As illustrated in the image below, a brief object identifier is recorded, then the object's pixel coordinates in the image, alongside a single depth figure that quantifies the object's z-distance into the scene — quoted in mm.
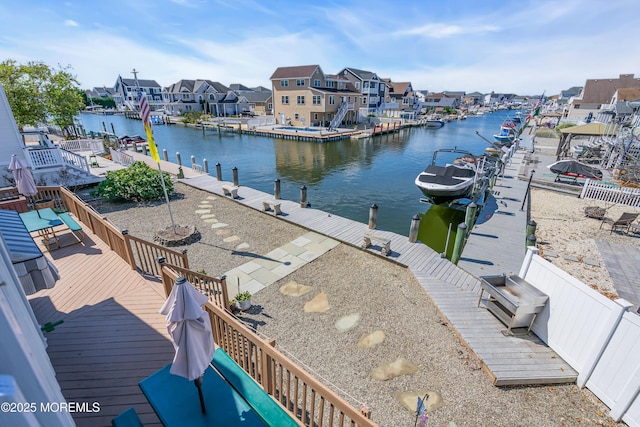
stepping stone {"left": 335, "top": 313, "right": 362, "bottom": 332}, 7418
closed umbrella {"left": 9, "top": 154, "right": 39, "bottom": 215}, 9055
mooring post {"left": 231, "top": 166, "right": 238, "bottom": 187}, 18259
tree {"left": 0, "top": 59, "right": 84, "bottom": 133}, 21641
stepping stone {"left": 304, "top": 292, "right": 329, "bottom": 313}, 8078
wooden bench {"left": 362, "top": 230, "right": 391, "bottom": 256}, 10605
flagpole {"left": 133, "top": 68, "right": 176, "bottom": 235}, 9605
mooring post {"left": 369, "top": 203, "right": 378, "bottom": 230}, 12578
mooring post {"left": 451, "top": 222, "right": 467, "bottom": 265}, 10648
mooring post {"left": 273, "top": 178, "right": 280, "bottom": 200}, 16453
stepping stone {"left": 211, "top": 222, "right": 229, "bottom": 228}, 13312
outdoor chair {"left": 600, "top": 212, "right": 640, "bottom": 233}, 12629
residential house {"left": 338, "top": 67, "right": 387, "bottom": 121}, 67438
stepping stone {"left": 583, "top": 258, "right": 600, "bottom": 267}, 10906
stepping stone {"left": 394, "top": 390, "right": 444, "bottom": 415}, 5496
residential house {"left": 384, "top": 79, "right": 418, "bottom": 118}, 79500
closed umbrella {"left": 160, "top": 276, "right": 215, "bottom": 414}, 3537
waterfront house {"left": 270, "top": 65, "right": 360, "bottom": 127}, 49312
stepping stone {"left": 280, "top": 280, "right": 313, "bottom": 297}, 8820
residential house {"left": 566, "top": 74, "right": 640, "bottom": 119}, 59969
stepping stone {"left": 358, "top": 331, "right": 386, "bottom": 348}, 6883
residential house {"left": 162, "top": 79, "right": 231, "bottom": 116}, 77188
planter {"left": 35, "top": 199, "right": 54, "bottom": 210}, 11383
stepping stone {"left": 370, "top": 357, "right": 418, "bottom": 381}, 6098
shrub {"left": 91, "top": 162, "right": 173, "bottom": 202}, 15664
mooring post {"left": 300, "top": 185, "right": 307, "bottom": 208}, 15141
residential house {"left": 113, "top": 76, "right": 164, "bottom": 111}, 88500
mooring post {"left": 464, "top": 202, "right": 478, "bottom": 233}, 13602
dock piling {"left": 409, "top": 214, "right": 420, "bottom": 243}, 11641
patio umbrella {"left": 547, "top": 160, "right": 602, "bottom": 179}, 18562
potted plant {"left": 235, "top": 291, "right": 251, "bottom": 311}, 7895
